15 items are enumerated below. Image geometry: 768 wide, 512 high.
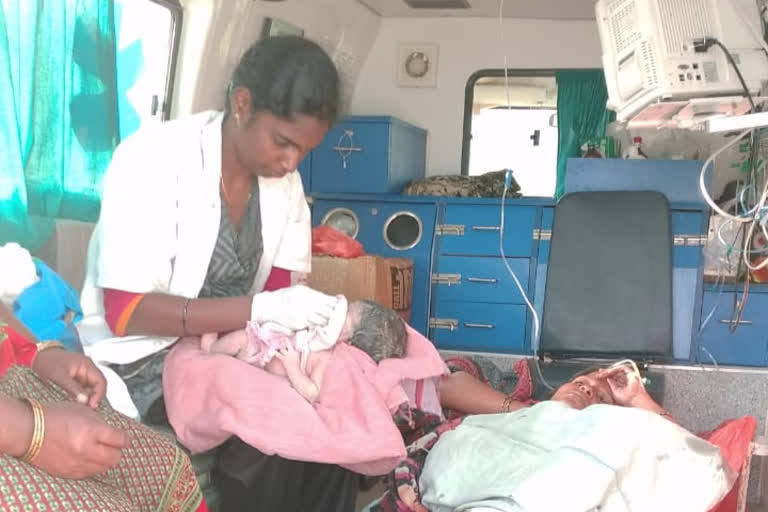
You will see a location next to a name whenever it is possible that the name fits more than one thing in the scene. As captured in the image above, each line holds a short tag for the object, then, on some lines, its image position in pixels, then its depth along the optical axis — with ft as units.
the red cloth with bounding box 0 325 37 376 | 4.02
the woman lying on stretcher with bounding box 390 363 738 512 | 4.54
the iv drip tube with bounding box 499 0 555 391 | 11.57
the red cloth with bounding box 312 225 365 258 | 10.61
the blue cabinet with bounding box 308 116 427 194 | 12.48
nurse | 5.59
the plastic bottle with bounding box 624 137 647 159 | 12.12
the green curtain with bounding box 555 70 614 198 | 13.50
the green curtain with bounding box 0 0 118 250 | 7.24
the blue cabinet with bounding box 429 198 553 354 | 11.75
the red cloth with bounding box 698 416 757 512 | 5.54
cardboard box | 10.40
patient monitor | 6.88
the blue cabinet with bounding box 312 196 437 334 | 12.14
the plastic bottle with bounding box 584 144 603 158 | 12.66
